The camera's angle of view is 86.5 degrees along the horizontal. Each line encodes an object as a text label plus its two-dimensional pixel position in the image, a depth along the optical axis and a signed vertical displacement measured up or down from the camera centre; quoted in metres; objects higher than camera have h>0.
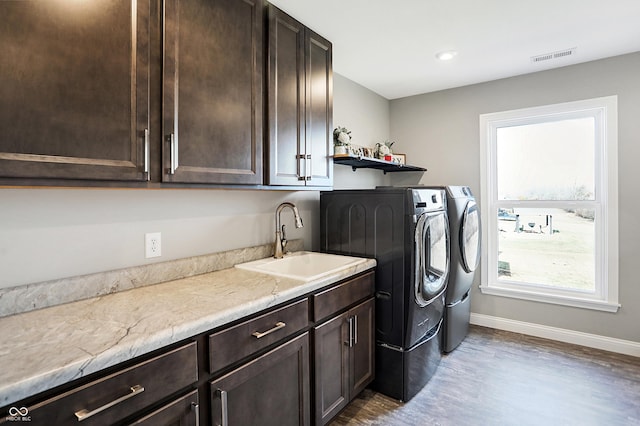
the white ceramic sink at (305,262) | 2.19 -0.34
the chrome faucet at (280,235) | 2.29 -0.15
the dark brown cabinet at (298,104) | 1.88 +0.66
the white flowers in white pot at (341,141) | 2.67 +0.57
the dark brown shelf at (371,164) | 2.70 +0.45
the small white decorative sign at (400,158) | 3.53 +0.58
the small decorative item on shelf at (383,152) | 3.27 +0.58
